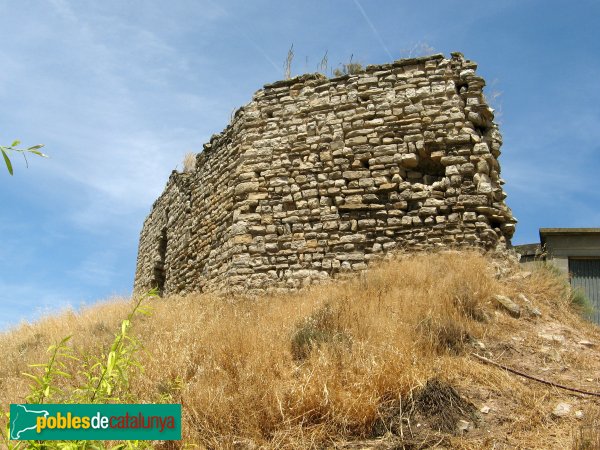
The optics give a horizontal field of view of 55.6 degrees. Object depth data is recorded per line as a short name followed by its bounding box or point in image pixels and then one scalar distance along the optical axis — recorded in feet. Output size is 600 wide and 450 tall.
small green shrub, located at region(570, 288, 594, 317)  25.99
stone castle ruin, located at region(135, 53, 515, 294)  28.78
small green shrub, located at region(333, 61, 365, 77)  32.37
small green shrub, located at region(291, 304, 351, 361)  19.48
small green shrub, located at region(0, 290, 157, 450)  9.62
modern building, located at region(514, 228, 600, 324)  29.86
